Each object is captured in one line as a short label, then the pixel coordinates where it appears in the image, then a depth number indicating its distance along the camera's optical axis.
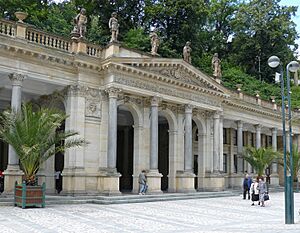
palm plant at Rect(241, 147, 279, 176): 30.98
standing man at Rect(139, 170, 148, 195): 22.81
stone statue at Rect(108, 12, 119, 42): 22.95
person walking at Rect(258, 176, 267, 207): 19.92
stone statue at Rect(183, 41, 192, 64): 27.28
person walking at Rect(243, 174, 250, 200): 24.16
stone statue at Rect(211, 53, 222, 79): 30.45
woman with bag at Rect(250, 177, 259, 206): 20.20
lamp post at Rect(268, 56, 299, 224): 13.05
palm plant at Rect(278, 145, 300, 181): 33.66
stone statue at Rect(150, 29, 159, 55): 24.92
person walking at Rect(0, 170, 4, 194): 21.50
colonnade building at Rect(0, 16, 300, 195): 20.45
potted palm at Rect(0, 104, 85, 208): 16.81
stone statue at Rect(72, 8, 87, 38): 22.27
